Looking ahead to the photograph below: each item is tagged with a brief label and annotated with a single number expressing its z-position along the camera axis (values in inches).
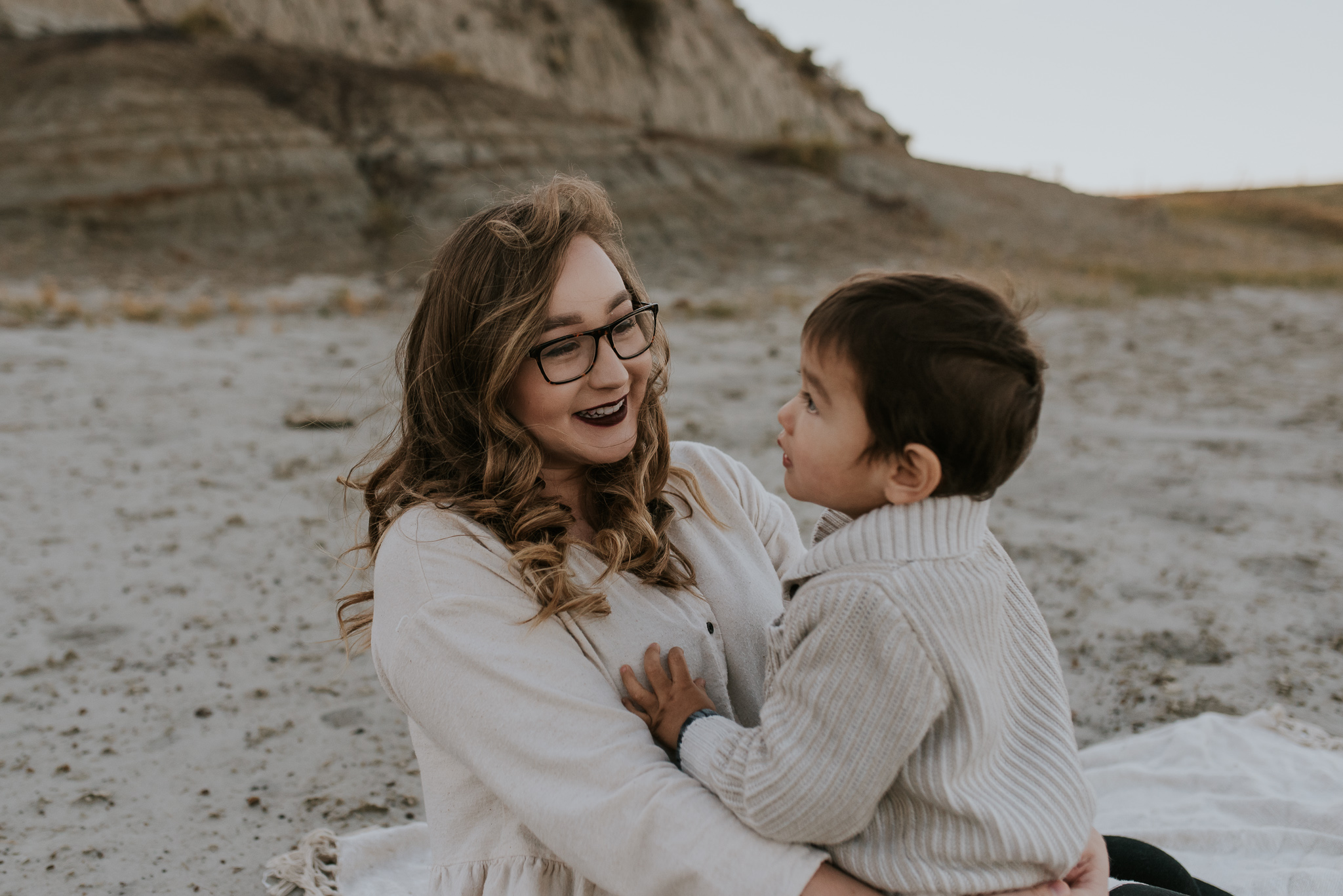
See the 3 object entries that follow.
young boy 53.2
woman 58.1
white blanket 105.6
